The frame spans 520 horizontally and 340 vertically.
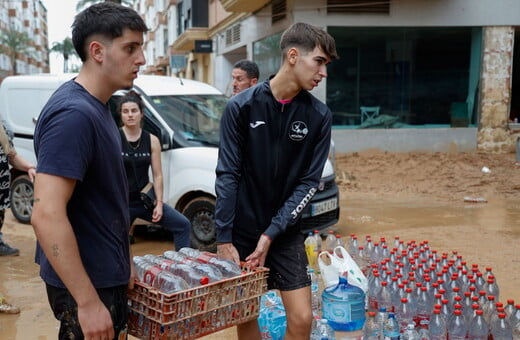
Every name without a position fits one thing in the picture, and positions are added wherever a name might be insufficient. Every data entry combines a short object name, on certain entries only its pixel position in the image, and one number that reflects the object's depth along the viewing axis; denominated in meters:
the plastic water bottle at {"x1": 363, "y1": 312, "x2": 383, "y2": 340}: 3.95
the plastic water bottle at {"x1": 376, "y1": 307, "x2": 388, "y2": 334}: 3.75
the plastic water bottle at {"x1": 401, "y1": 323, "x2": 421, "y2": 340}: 3.64
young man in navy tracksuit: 3.18
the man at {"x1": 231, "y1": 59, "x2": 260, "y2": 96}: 6.17
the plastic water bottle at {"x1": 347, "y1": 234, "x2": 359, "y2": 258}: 5.79
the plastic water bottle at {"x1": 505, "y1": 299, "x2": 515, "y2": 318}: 3.99
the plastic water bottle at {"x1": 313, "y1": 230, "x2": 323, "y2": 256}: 6.14
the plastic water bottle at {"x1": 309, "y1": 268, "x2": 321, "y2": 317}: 4.70
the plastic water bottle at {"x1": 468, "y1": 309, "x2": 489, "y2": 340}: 3.77
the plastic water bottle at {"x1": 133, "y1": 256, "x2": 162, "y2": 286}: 2.53
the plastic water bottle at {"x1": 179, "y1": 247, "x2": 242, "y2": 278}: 2.73
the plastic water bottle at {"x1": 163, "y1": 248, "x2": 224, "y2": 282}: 2.61
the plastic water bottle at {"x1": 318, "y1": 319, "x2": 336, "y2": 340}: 3.69
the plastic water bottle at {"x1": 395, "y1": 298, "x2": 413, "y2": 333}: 4.20
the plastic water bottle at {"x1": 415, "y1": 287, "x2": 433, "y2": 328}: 4.26
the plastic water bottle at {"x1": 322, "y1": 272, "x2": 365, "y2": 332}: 4.03
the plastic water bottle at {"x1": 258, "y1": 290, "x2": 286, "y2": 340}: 4.08
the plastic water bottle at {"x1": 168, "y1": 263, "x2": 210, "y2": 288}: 2.52
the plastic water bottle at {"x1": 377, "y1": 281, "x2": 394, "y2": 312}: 4.48
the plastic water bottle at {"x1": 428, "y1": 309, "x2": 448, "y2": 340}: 3.85
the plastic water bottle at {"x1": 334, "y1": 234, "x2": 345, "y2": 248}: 5.68
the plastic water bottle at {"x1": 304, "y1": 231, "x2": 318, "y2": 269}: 5.94
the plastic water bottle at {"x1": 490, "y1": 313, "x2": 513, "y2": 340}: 3.75
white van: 6.73
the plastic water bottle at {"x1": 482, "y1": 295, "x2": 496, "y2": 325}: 3.93
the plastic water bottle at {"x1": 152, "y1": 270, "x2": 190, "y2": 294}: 2.41
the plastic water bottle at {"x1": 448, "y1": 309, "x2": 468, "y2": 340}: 3.80
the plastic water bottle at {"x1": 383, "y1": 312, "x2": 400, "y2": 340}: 3.65
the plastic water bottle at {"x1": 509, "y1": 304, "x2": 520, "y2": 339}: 3.92
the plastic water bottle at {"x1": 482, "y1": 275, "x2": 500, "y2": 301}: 4.52
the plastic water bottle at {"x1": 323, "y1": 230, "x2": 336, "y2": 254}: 5.98
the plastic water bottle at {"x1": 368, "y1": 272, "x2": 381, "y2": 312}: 4.58
